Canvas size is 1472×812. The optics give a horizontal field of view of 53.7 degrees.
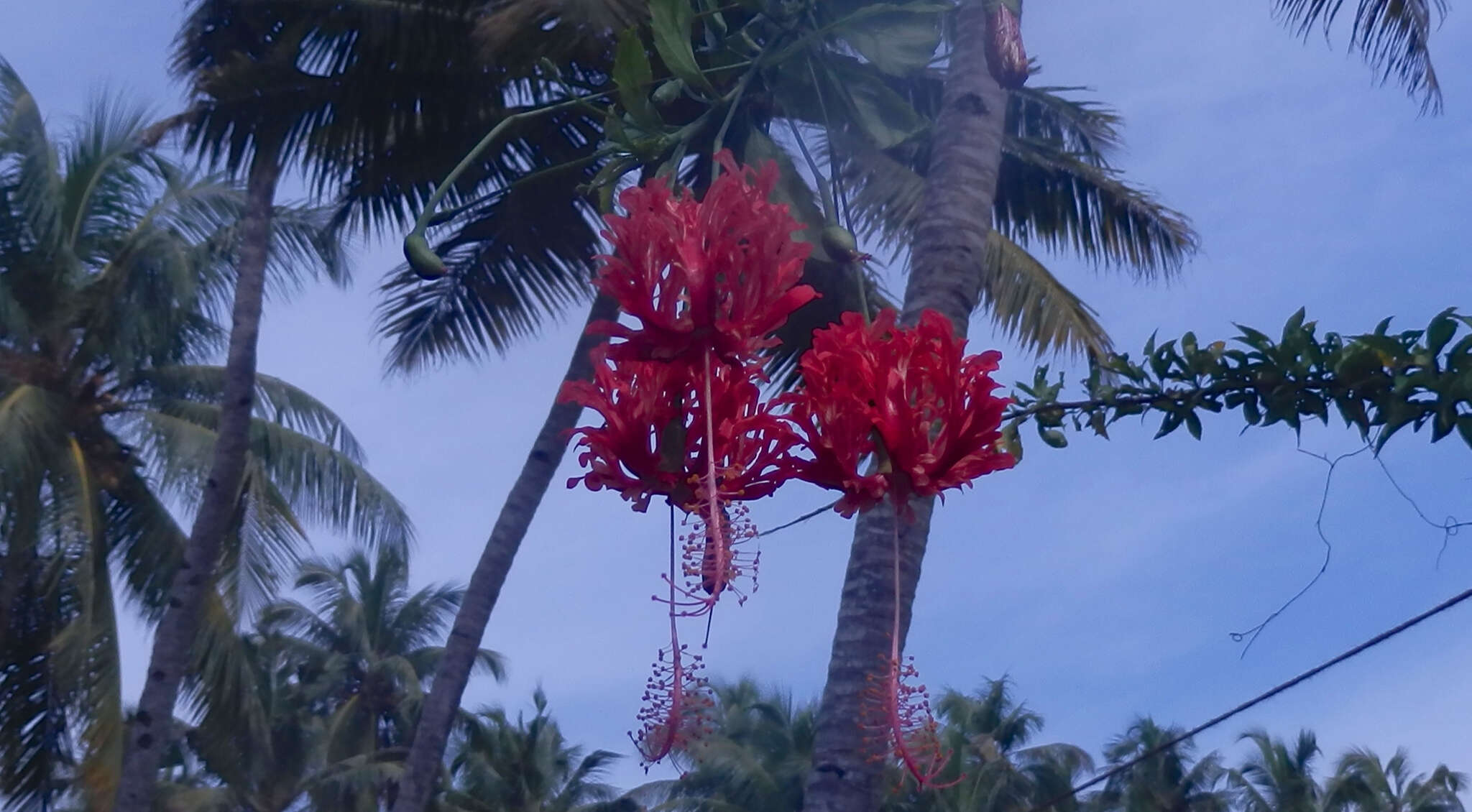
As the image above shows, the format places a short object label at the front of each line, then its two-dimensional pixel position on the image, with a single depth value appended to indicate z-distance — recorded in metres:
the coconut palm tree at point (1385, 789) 21.47
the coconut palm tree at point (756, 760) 17.64
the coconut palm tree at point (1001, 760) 17.91
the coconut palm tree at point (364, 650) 19.92
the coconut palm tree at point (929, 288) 3.35
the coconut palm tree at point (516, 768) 20.00
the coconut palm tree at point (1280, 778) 21.73
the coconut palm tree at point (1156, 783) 20.44
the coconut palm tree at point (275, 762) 17.59
